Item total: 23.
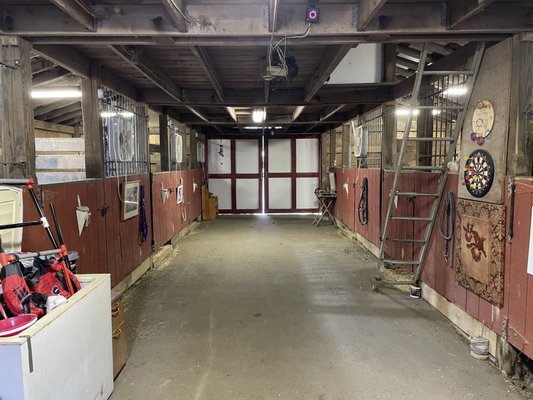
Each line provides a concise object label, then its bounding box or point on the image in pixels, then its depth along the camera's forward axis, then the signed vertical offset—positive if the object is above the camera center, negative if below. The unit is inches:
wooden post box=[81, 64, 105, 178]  146.4 +19.2
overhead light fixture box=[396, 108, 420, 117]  314.8 +49.8
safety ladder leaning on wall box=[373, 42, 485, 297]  118.3 +0.7
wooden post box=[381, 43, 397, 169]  202.7 +17.6
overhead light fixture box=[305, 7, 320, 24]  97.8 +42.5
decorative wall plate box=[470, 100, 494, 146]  109.7 +14.6
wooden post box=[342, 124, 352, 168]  318.3 +20.8
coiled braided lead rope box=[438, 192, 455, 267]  129.0 -19.6
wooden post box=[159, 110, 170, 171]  243.4 +21.6
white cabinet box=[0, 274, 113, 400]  54.5 -32.2
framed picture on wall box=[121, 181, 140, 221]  167.2 -13.3
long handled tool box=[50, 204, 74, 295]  75.3 -19.5
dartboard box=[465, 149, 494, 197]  108.1 -1.5
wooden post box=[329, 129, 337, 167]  374.8 +23.2
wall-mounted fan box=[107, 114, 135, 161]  168.1 +17.0
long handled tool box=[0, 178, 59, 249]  80.5 -2.6
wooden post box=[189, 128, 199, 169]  355.2 +24.5
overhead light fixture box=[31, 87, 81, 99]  195.9 +45.3
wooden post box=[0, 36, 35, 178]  99.9 +17.3
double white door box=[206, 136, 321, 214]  430.0 +0.1
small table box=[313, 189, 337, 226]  353.7 -32.8
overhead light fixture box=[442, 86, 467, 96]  140.8 +33.8
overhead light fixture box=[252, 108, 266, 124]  263.3 +43.4
